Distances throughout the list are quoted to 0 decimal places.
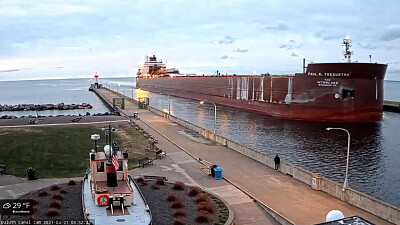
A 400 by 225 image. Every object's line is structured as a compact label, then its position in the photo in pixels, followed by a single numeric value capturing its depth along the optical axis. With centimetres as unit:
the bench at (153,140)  3077
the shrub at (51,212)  1426
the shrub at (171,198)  1643
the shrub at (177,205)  1559
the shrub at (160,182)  1902
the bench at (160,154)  2630
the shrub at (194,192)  1741
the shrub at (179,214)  1467
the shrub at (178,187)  1827
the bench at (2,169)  2138
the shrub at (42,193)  1670
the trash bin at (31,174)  2022
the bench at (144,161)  2381
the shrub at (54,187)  1764
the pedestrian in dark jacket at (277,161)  2249
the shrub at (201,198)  1641
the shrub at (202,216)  1431
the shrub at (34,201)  1536
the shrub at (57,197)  1623
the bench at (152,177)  2030
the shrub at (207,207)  1534
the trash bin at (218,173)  2081
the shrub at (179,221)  1373
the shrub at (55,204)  1506
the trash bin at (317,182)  1878
